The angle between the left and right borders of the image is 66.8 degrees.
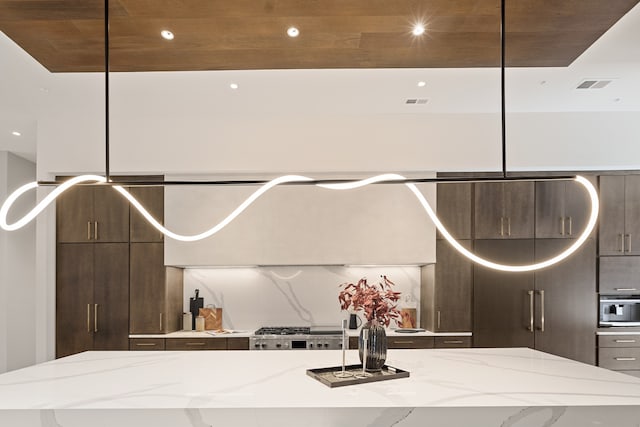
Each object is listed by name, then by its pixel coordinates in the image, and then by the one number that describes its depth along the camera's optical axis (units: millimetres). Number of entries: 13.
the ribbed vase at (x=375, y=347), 2244
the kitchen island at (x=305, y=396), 1711
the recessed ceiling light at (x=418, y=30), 2451
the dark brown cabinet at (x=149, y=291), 4473
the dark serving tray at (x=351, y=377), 2035
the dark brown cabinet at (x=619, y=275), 4465
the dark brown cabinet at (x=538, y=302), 4438
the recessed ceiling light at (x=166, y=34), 2510
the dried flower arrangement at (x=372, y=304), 2273
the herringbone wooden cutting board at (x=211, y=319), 4809
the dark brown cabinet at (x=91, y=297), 4469
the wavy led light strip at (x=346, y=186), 2131
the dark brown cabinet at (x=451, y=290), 4465
